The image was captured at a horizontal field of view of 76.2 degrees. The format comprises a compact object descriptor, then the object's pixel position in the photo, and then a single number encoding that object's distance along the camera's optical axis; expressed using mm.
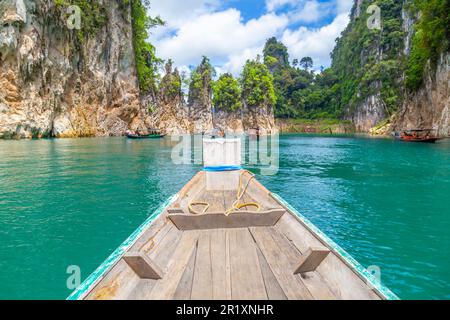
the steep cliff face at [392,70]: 36812
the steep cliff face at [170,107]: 71056
